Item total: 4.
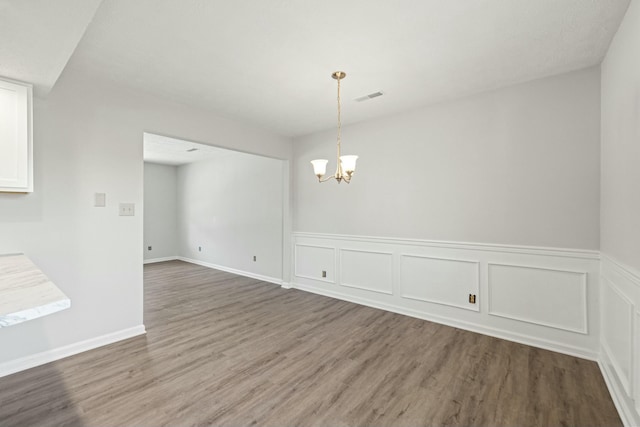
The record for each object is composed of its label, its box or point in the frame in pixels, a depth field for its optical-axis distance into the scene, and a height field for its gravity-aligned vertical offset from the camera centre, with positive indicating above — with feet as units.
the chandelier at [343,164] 8.47 +1.41
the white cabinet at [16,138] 7.19 +1.88
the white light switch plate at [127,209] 9.98 +0.12
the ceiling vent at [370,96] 10.63 +4.28
